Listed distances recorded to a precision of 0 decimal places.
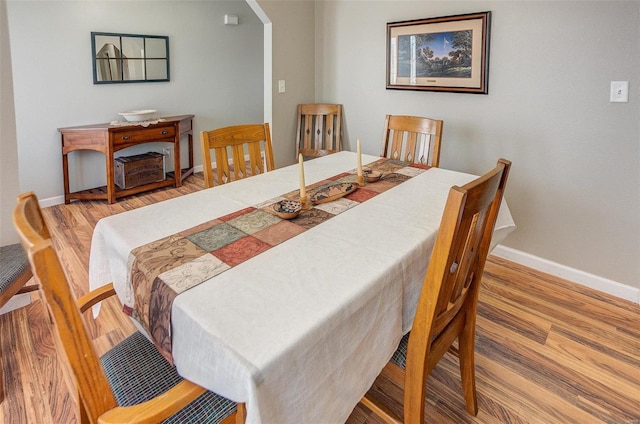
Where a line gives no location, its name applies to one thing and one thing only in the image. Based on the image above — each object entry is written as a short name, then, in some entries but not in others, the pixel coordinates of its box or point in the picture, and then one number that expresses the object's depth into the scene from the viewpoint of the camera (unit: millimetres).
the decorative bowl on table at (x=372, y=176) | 1978
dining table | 869
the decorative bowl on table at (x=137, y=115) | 4035
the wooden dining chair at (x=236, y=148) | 2029
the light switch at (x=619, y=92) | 2182
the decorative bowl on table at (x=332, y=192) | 1699
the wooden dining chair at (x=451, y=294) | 967
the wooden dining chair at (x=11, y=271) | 1669
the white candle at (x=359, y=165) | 1906
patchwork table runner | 1061
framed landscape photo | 2668
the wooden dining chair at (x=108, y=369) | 732
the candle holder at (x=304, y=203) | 1617
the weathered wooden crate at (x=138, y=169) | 4051
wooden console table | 3764
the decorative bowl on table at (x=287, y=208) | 1494
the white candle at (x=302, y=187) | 1606
